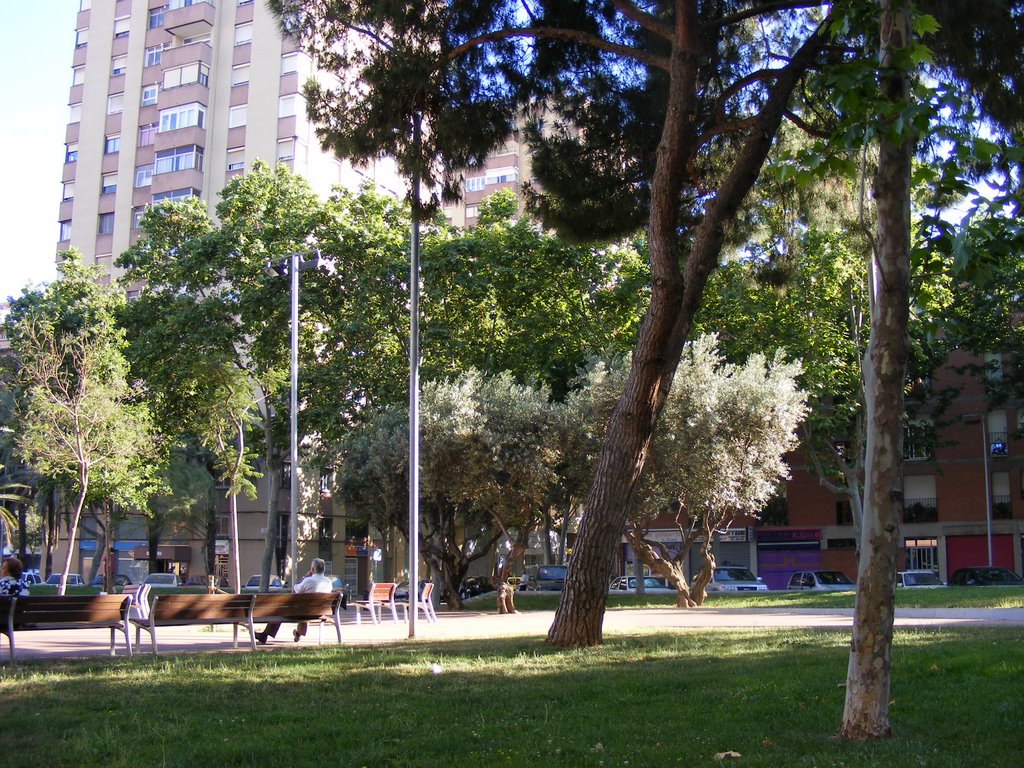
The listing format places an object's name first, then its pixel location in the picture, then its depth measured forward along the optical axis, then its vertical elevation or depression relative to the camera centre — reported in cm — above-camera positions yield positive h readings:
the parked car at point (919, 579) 3822 -133
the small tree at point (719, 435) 2403 +241
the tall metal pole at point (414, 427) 1428 +150
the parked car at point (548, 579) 3838 -152
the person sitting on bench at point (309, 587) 1316 -74
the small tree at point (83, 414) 2502 +286
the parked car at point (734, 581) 3981 -157
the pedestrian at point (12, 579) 1145 -54
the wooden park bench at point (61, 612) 999 -80
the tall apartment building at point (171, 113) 4728 +1956
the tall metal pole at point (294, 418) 2119 +234
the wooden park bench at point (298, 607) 1198 -86
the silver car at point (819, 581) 3750 -146
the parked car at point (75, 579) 5062 -238
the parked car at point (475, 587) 3838 -188
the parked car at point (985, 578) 3816 -125
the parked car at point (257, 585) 4179 -217
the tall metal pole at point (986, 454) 4466 +379
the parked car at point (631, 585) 4183 -189
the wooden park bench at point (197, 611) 1108 -84
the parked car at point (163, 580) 4538 -207
